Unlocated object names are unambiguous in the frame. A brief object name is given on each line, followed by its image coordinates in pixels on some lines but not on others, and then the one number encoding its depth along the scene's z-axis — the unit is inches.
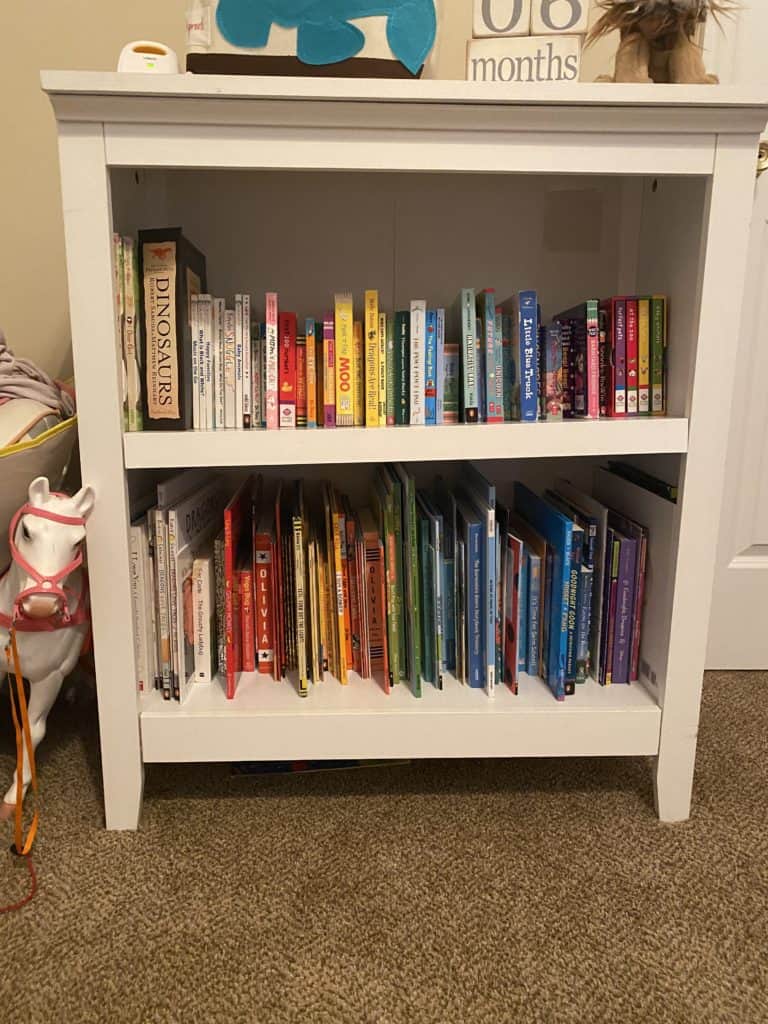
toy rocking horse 32.2
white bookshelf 31.4
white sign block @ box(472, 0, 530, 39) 35.2
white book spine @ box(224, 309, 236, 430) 37.5
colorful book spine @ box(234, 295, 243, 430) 37.4
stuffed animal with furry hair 35.6
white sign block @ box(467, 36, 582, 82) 35.4
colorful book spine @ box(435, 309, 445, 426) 38.2
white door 52.1
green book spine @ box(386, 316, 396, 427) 38.6
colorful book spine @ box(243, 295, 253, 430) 37.7
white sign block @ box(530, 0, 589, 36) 35.3
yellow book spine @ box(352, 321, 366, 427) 38.1
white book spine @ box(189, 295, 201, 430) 36.8
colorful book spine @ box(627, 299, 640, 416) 38.4
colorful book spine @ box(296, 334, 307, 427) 38.5
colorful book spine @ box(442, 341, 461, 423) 40.2
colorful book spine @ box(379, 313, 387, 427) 37.9
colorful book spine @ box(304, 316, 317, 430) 37.9
